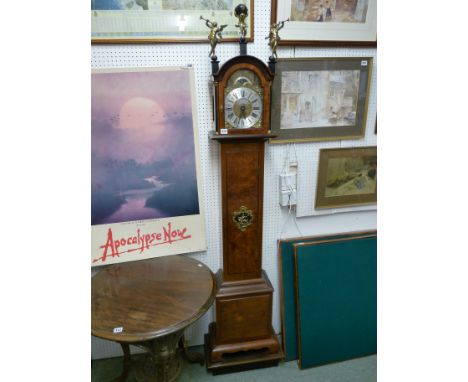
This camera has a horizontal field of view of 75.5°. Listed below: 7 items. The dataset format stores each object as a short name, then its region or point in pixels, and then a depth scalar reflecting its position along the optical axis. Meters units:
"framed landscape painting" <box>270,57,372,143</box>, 1.63
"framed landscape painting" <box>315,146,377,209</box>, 1.83
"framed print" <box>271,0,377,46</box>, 1.51
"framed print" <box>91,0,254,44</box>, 1.41
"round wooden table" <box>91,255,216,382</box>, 1.22
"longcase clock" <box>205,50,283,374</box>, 1.43
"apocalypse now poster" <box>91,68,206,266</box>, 1.54
